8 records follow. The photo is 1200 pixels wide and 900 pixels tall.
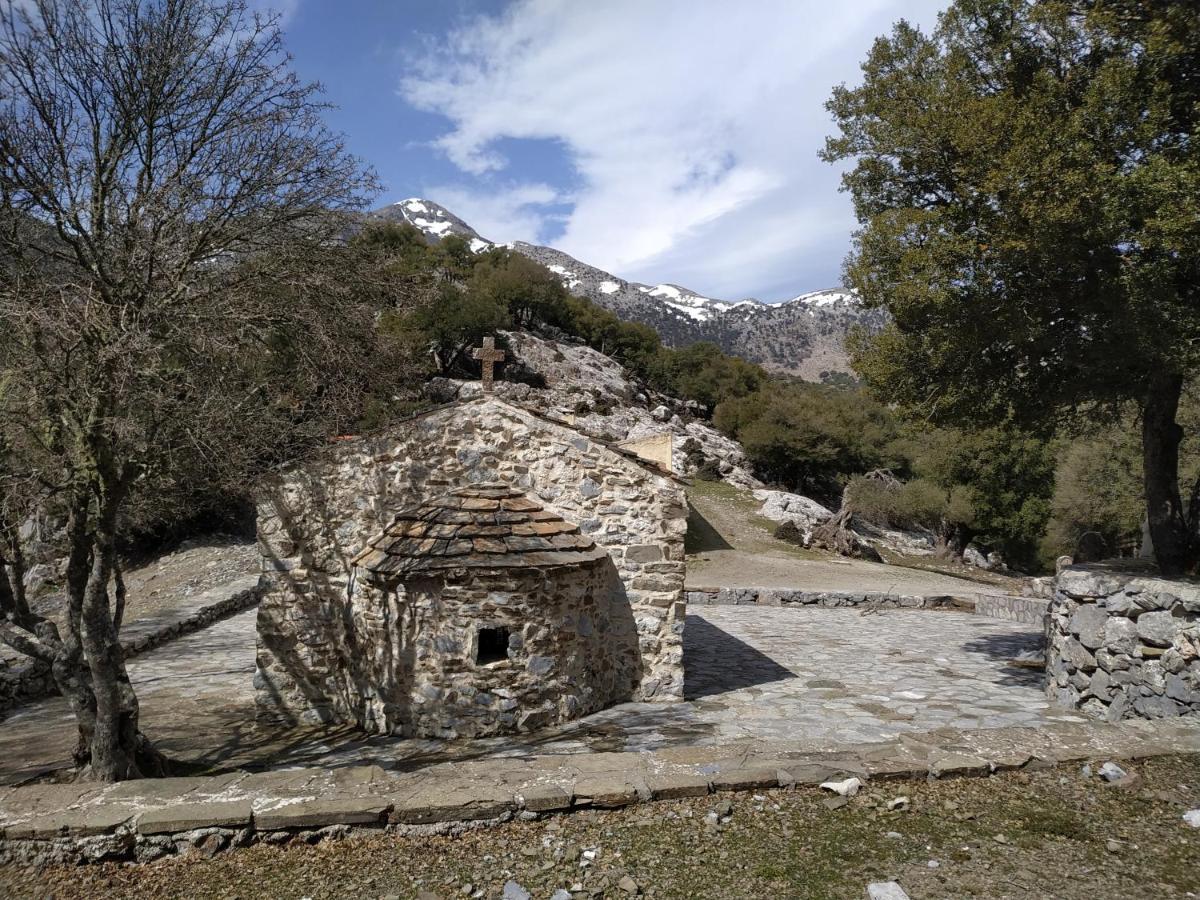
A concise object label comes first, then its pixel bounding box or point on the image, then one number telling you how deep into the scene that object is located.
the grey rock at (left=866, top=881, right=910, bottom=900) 3.57
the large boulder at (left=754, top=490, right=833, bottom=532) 27.98
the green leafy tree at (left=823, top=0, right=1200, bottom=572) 6.25
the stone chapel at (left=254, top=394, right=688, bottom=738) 6.85
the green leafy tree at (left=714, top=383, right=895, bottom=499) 39.34
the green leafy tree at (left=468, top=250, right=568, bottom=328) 45.53
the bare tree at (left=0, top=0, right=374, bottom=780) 5.24
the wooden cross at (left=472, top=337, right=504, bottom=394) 8.02
